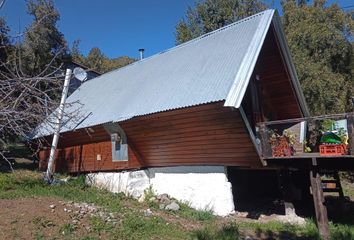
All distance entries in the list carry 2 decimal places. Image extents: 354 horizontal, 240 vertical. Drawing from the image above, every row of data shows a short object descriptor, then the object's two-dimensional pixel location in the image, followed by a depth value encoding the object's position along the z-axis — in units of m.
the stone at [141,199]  13.97
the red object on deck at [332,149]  9.96
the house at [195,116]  10.96
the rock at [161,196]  13.83
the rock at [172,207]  12.50
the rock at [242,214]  12.70
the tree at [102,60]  44.59
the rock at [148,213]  10.93
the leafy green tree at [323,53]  22.53
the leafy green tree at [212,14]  30.14
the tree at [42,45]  20.55
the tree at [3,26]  7.56
